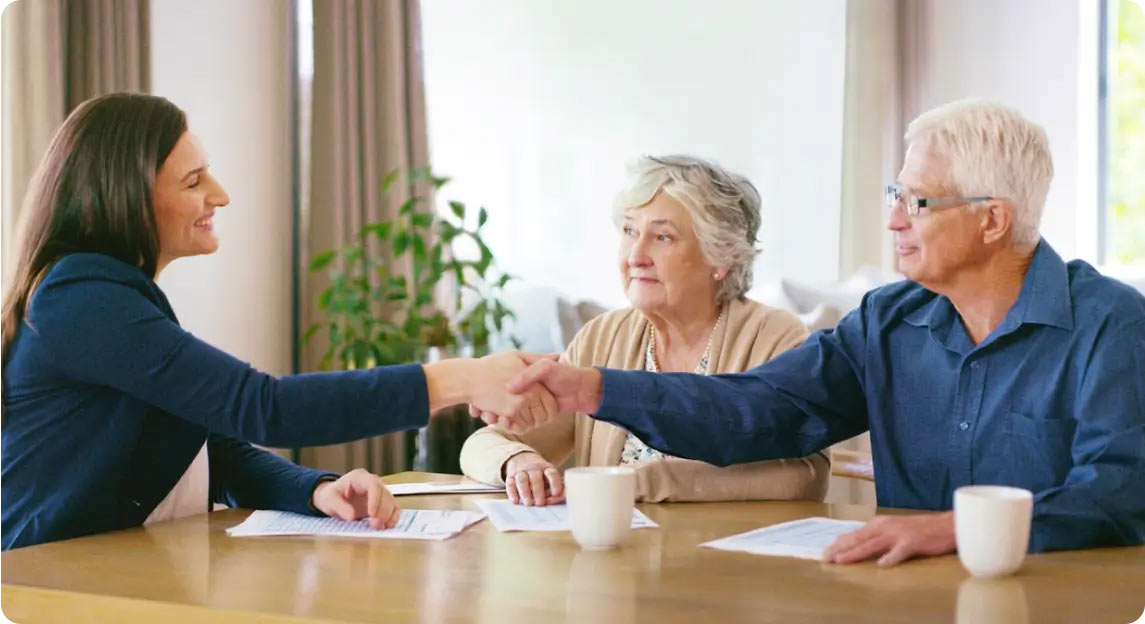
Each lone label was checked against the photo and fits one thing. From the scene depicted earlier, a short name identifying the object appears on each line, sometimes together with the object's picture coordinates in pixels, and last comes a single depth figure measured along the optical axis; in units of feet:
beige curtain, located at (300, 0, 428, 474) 16.12
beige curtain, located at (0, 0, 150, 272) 10.89
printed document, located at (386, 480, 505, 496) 6.16
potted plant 14.47
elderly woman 7.16
